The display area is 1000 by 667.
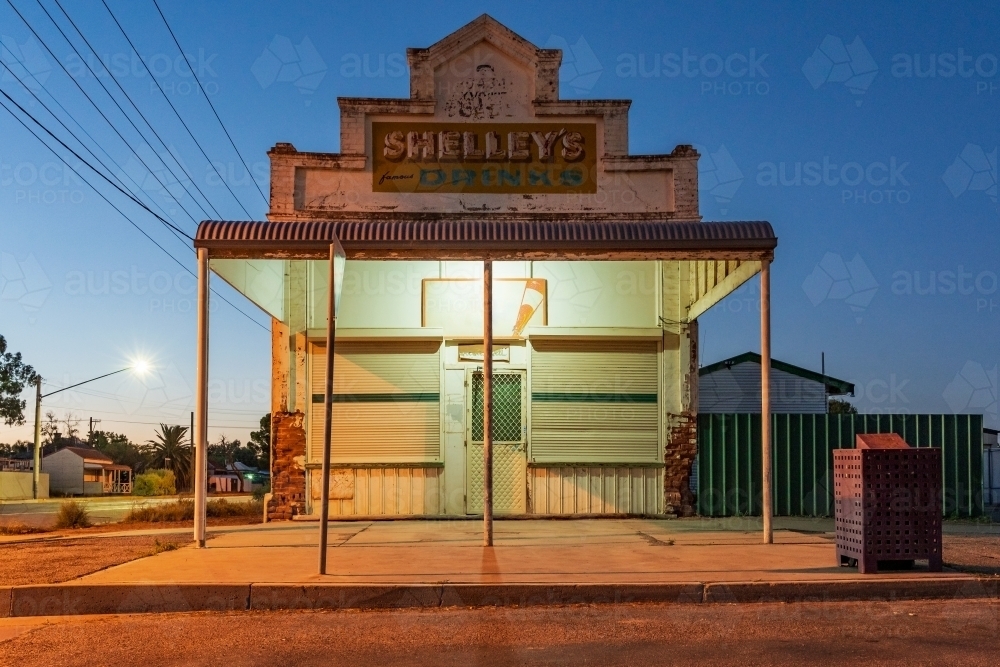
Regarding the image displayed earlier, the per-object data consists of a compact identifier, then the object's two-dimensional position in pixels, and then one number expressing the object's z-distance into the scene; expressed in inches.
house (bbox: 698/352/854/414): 1003.9
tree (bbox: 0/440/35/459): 3922.0
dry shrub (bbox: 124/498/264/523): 690.2
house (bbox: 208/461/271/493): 3029.5
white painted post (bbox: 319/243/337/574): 314.5
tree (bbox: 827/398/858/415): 2498.0
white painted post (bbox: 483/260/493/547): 401.7
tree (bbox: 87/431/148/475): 3784.5
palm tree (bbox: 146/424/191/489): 3012.3
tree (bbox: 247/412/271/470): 2959.9
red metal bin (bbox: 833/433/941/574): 328.2
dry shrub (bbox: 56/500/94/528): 643.5
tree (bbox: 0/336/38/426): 2153.1
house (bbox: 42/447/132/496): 2615.7
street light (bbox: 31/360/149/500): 1754.4
